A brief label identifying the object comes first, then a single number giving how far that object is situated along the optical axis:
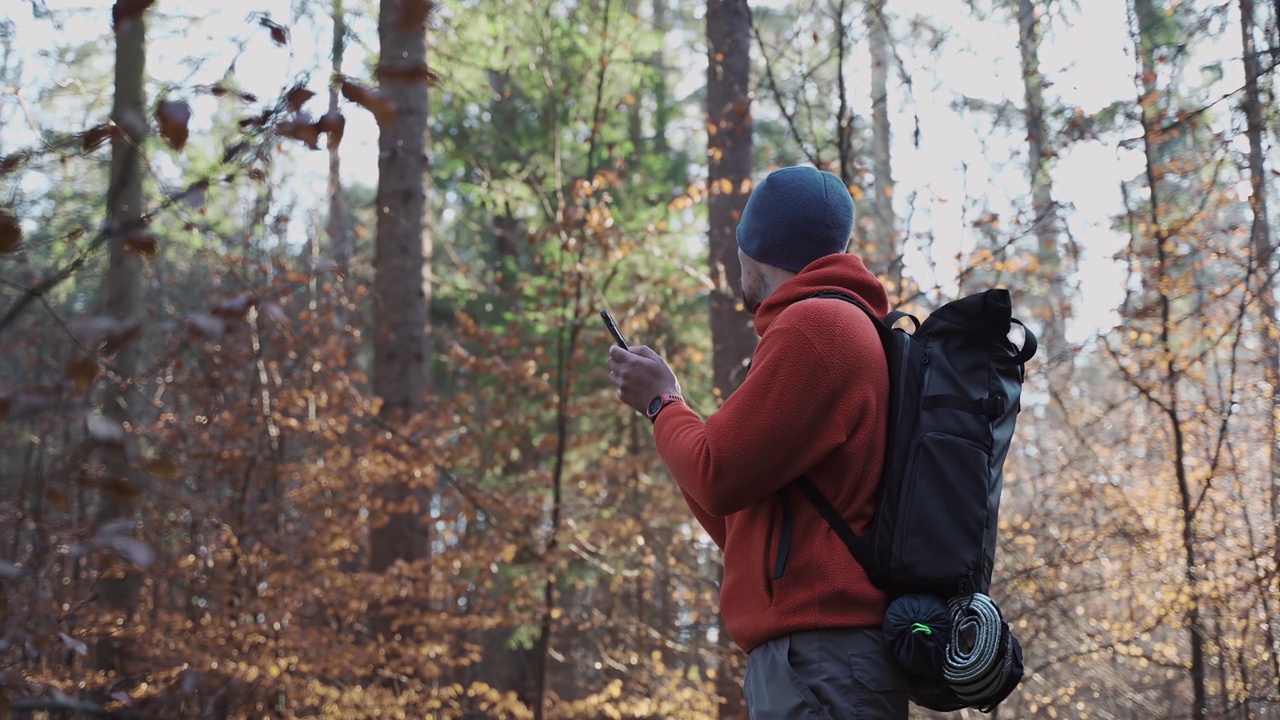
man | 2.11
